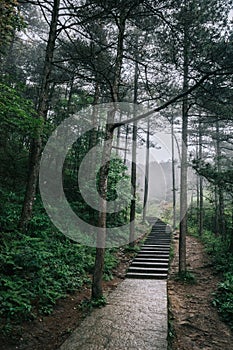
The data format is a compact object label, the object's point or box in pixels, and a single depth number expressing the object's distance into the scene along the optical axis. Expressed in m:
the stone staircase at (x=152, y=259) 8.51
